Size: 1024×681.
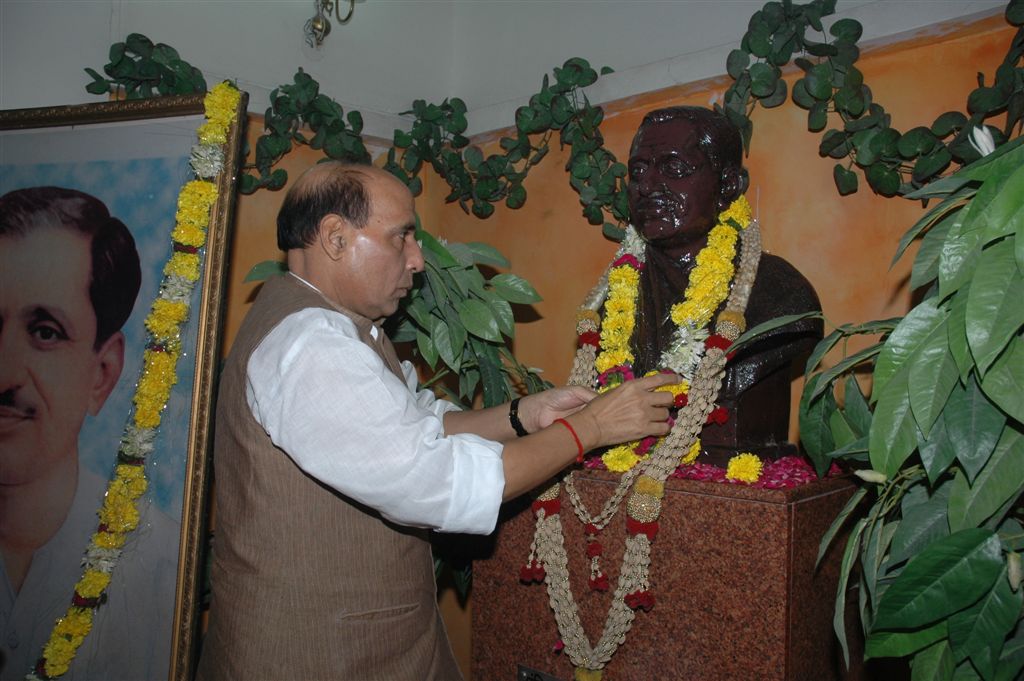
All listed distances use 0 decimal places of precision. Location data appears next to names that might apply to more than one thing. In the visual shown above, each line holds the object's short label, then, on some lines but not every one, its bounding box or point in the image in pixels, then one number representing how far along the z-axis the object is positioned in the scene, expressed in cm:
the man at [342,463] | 150
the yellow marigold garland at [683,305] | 209
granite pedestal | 176
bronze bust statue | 206
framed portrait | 220
